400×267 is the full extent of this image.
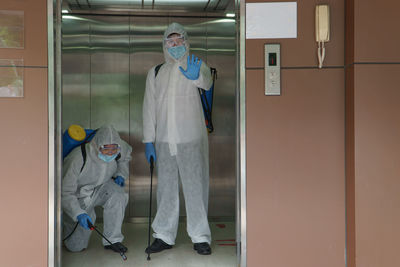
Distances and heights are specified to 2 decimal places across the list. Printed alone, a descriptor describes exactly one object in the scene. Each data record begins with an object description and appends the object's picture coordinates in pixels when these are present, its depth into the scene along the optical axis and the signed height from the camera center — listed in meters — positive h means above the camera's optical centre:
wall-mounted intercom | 3.08 +0.67
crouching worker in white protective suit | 3.81 -0.45
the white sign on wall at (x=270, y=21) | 3.11 +0.70
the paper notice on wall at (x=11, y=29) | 3.00 +0.62
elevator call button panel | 3.10 +0.44
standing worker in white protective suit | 3.83 -0.05
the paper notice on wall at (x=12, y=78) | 3.01 +0.33
